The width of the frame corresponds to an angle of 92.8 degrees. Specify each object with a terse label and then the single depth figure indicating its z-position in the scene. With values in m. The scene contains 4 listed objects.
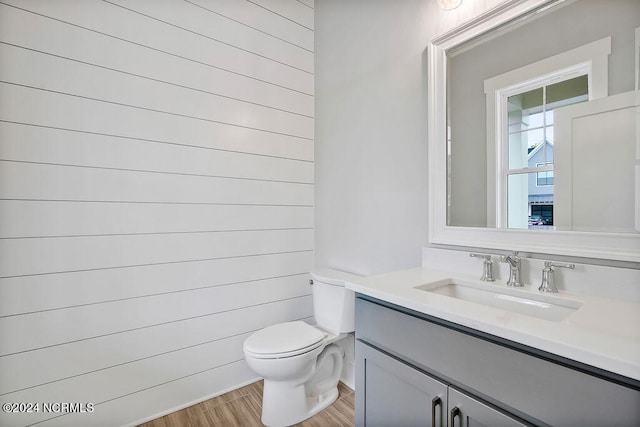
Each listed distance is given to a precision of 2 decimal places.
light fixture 1.36
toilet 1.50
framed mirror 0.97
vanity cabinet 0.63
